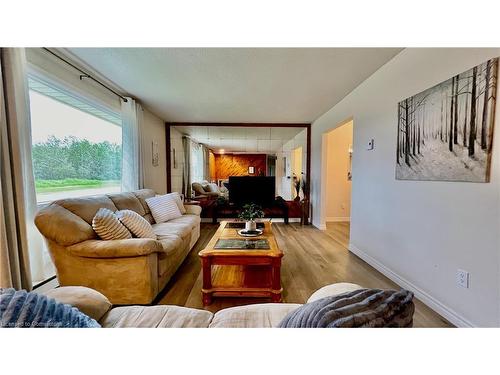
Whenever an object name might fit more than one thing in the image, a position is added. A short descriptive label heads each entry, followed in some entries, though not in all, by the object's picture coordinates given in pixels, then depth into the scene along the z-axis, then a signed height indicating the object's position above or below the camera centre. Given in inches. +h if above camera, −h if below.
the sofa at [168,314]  36.9 -27.5
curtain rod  78.2 +45.7
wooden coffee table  69.6 -31.3
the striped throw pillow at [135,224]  77.5 -19.4
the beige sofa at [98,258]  63.6 -27.3
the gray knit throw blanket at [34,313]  25.0 -17.8
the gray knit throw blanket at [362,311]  22.8 -16.2
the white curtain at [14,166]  53.9 +2.2
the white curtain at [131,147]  123.3 +16.7
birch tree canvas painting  51.9 +13.0
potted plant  93.8 -20.3
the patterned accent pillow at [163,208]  116.7 -20.7
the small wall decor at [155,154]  161.1 +15.4
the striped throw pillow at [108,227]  68.5 -18.1
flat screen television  168.2 -13.3
